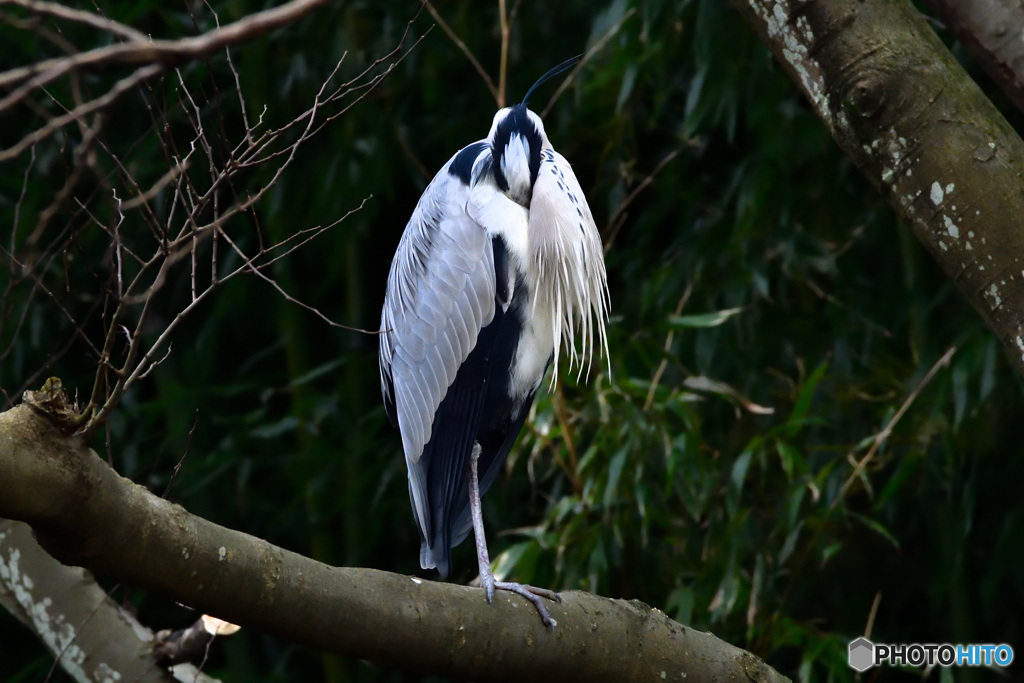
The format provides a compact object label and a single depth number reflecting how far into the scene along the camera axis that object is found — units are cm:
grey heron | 1930
